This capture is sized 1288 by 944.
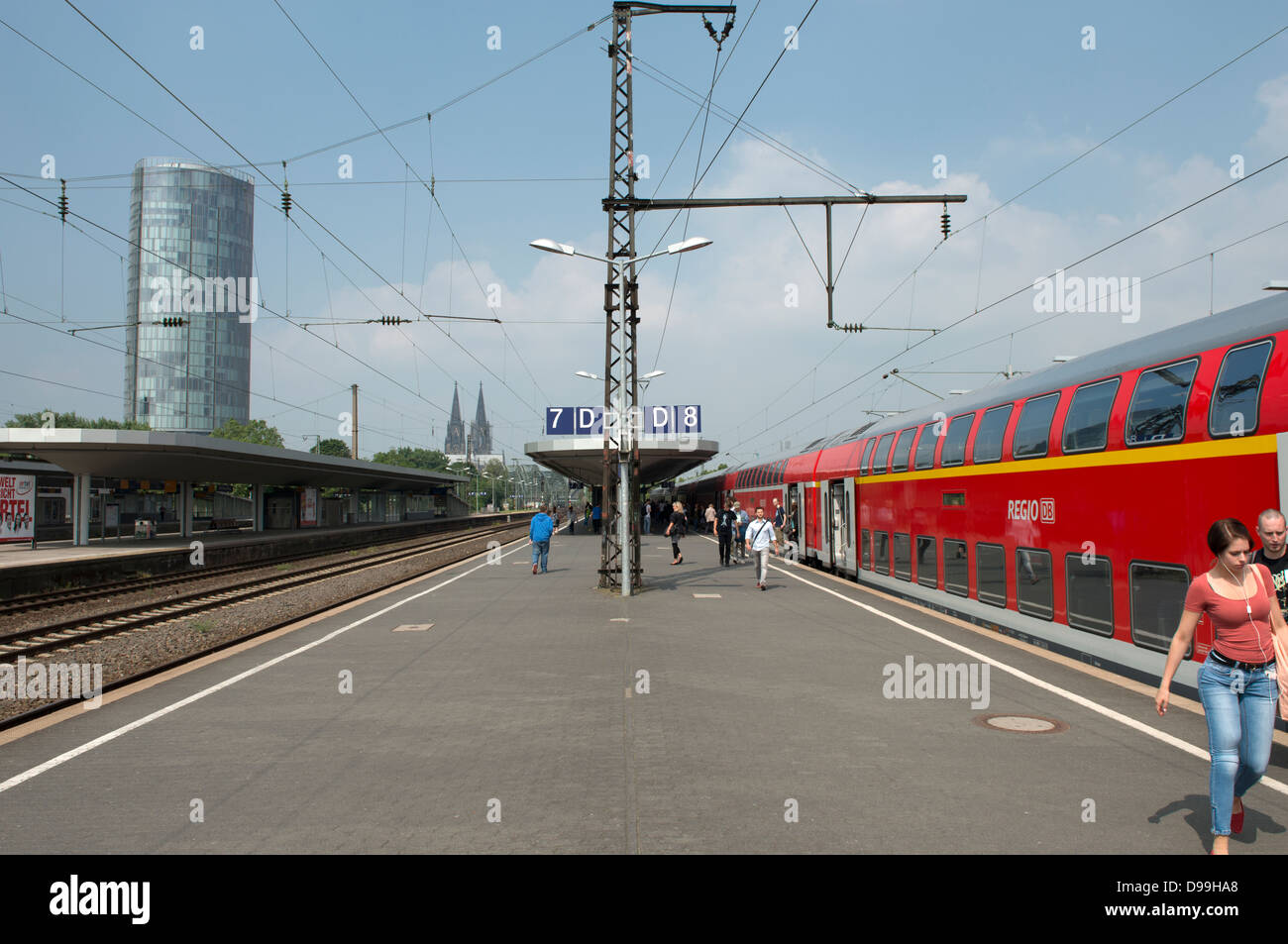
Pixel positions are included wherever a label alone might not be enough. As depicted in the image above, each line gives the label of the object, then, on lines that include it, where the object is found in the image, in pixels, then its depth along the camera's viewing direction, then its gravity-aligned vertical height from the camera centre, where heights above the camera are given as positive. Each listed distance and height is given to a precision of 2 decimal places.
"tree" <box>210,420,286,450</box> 120.90 +9.65
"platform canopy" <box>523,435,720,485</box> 42.75 +2.46
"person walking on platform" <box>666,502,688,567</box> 28.00 -0.79
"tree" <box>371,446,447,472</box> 158.56 +8.27
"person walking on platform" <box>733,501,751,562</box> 29.69 -1.04
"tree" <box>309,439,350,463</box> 142.88 +9.04
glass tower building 154.88 +37.79
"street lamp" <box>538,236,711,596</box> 18.91 +1.53
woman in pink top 4.85 -0.89
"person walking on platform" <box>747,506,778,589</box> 19.64 -0.81
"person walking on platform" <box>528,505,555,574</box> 23.56 -0.69
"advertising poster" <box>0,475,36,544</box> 32.06 -0.06
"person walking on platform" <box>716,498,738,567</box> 27.25 -0.82
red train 7.91 +0.20
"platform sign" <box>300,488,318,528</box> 55.62 -0.19
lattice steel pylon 19.33 +2.99
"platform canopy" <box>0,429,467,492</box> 28.69 +1.77
